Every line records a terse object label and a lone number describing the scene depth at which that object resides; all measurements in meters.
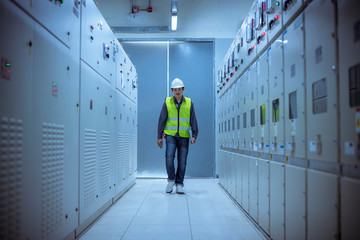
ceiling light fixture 5.81
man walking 4.90
